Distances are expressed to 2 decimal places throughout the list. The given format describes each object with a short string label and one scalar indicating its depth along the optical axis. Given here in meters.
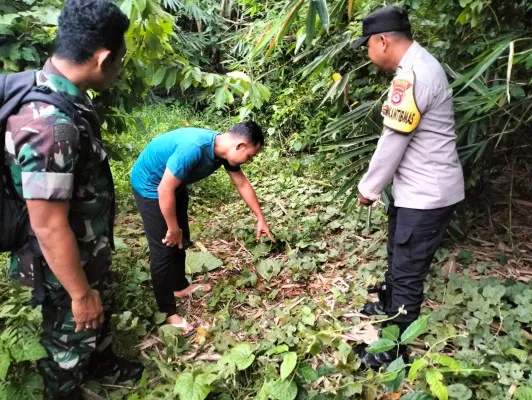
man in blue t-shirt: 2.38
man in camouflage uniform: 1.42
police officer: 1.98
